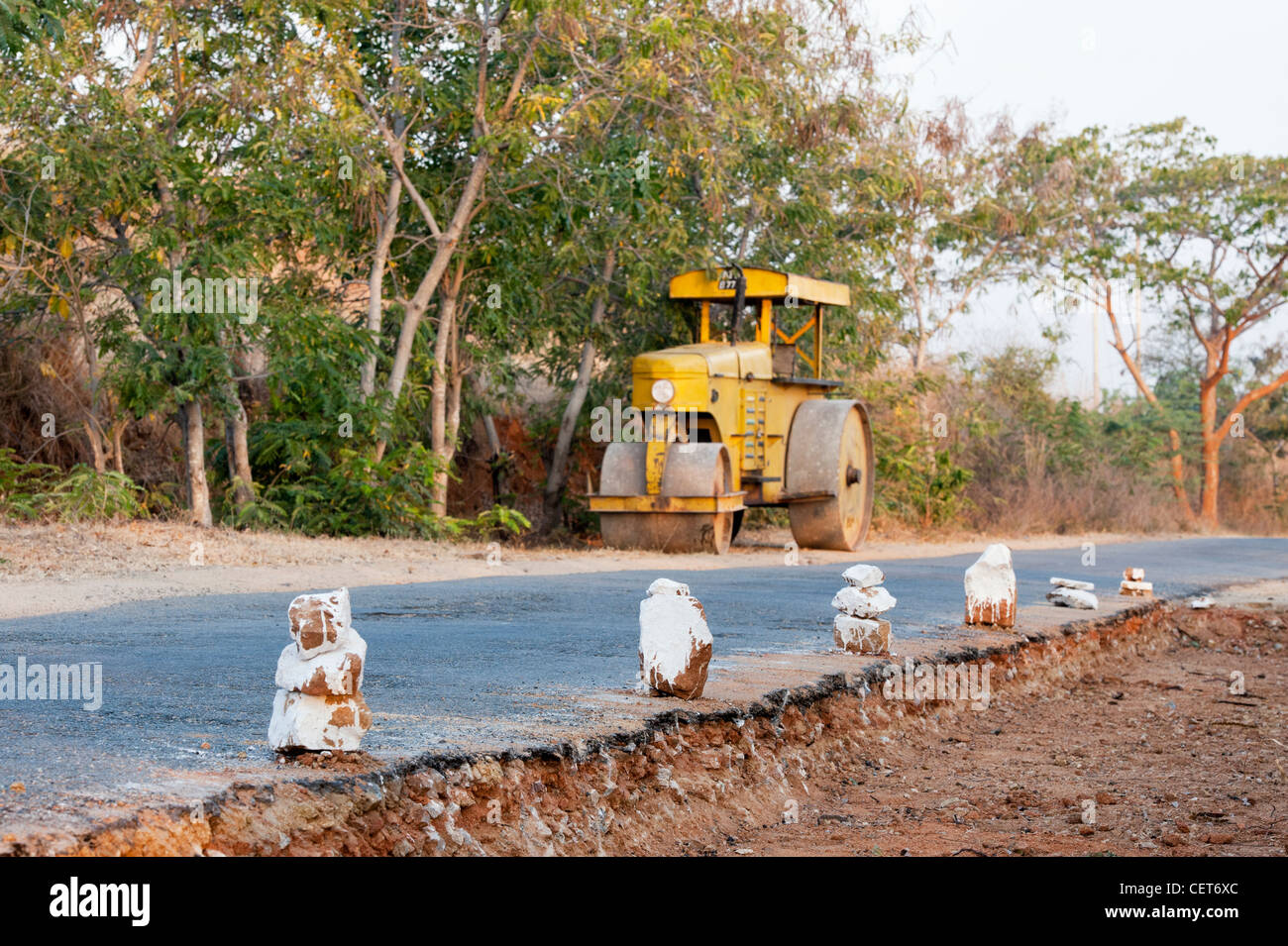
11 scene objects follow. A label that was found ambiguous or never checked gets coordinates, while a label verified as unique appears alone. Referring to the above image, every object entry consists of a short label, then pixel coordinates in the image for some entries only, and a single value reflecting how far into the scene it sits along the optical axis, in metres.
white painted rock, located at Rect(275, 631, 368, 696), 7.07
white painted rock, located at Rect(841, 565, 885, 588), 13.17
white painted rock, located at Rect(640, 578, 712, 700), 9.96
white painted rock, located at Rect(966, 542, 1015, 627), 16.50
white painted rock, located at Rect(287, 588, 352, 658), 6.98
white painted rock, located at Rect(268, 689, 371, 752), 7.18
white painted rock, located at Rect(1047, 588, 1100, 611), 20.00
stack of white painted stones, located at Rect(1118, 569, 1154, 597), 22.30
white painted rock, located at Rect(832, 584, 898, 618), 13.37
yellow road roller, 29.25
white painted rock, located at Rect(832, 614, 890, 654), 13.59
